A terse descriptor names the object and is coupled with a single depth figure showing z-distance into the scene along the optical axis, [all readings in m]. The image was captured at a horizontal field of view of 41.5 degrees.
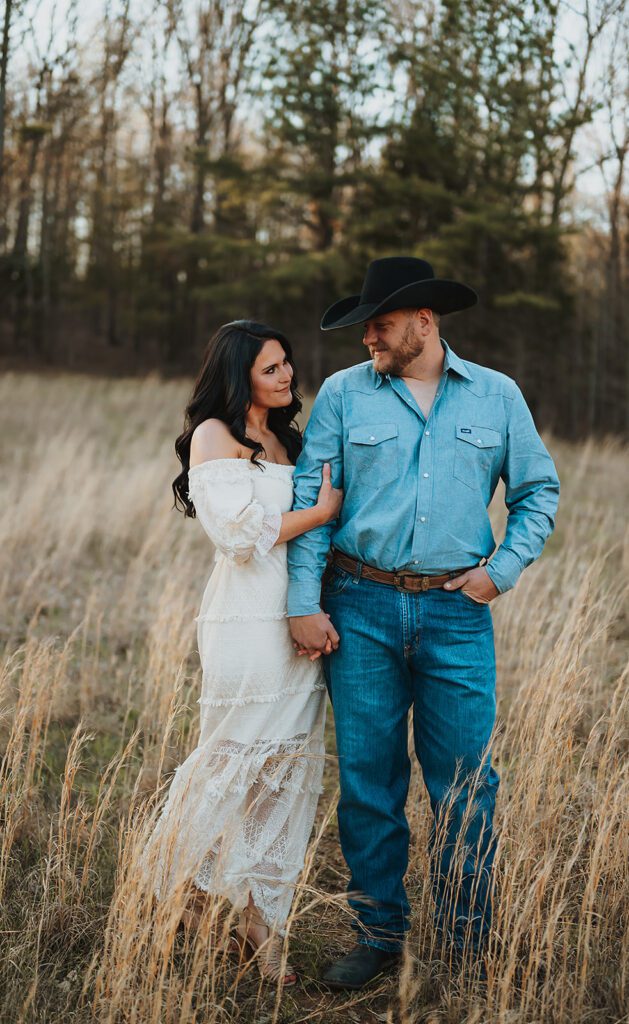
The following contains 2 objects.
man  2.75
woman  2.84
